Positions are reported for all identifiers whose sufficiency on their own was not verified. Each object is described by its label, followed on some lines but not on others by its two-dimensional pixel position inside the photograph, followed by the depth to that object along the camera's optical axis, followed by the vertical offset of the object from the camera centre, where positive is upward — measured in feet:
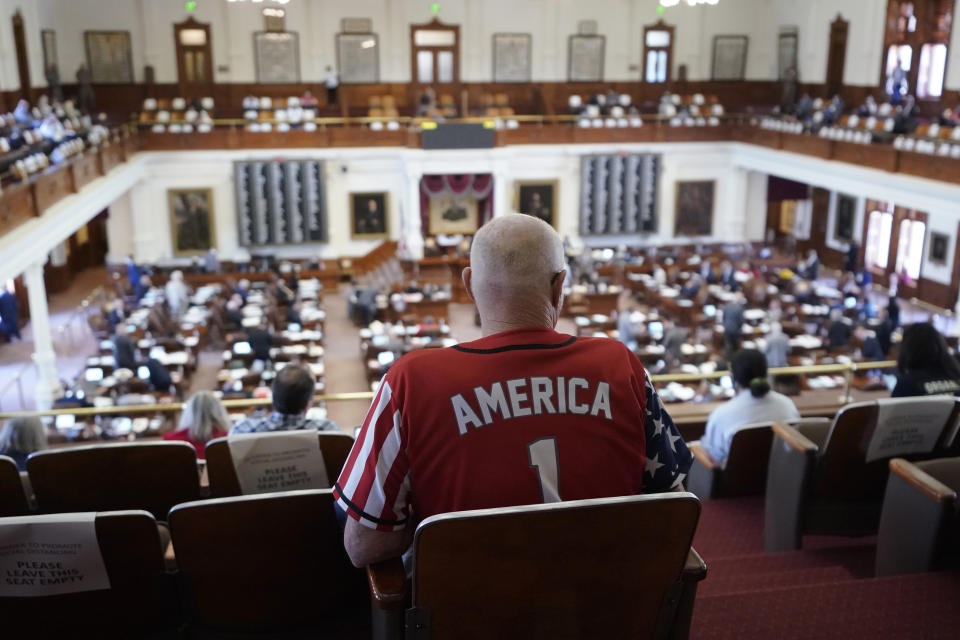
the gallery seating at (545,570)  6.63 -3.57
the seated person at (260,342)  47.21 -12.53
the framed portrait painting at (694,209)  83.25 -9.72
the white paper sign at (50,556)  8.81 -4.58
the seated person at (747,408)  17.65 -6.05
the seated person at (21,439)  16.79 -6.29
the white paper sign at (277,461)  11.75 -4.71
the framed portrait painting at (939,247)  63.57 -10.18
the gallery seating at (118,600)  9.31 -5.27
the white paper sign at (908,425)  13.57 -4.96
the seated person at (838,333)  48.21 -12.34
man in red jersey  6.98 -2.47
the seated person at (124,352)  44.16 -12.26
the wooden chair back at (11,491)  11.57 -5.05
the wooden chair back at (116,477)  11.91 -5.07
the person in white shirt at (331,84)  80.12 +1.92
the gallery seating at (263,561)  9.66 -5.06
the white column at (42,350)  45.62 -12.76
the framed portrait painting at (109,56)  77.46 +4.29
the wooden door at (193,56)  79.15 +4.41
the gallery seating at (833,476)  13.87 -5.98
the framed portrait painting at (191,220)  75.72 -9.81
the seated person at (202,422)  17.75 -6.32
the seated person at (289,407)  14.32 -4.94
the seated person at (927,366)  16.38 -4.84
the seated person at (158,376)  42.06 -12.82
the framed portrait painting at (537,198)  80.28 -8.33
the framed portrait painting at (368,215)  79.05 -9.78
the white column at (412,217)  73.87 -9.25
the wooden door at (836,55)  77.97 +4.49
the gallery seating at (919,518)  11.64 -5.54
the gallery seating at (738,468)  16.70 -7.03
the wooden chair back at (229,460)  11.73 -4.73
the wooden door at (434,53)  83.10 +4.90
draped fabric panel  76.59 -6.88
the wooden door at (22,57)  66.23 +3.63
